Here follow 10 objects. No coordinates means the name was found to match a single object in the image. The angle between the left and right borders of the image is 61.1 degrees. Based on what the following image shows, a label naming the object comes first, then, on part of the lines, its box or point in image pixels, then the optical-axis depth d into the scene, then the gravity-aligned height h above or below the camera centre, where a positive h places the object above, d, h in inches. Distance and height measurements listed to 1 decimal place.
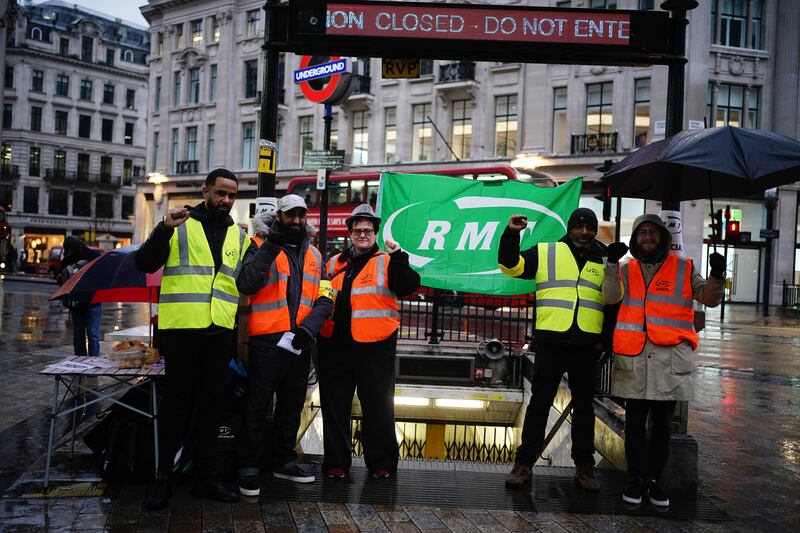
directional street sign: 476.7 +67.4
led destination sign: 232.4 +81.6
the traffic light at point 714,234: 188.8 +10.6
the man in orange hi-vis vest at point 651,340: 185.5 -19.8
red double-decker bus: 939.3 +87.8
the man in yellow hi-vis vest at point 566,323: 196.2 -17.0
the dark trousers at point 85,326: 315.3 -38.4
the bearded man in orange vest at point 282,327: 182.2 -20.4
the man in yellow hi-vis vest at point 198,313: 170.6 -16.3
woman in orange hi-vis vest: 201.0 -27.5
